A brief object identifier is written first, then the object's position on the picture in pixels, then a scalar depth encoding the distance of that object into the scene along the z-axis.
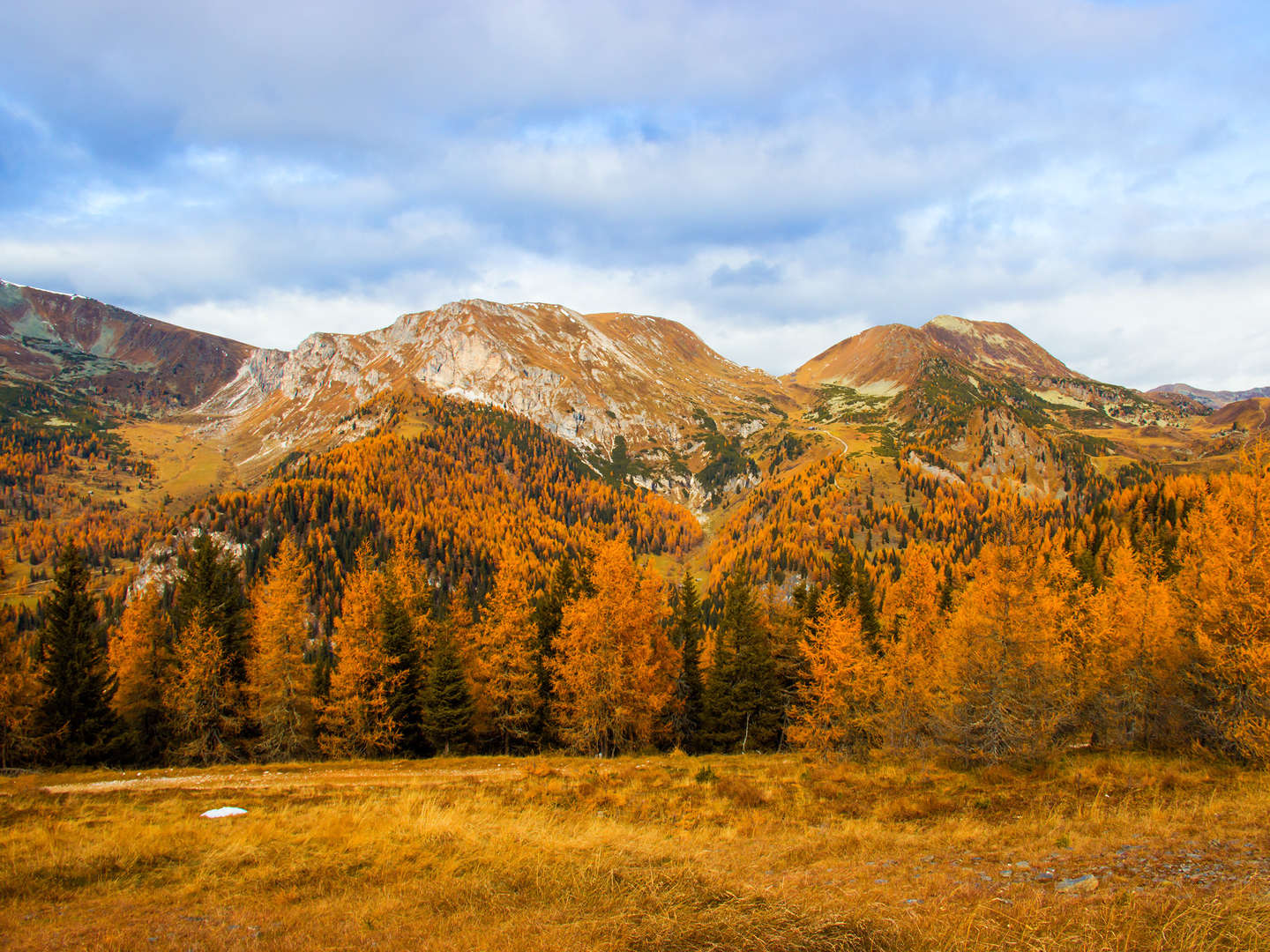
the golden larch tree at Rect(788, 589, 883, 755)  34.75
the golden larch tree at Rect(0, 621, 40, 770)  33.78
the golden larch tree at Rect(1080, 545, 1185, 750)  23.70
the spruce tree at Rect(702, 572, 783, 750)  43.16
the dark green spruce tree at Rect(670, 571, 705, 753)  44.91
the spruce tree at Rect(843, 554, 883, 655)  46.36
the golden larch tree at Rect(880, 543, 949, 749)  31.58
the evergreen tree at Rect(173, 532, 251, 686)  40.56
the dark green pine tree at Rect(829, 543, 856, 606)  49.62
